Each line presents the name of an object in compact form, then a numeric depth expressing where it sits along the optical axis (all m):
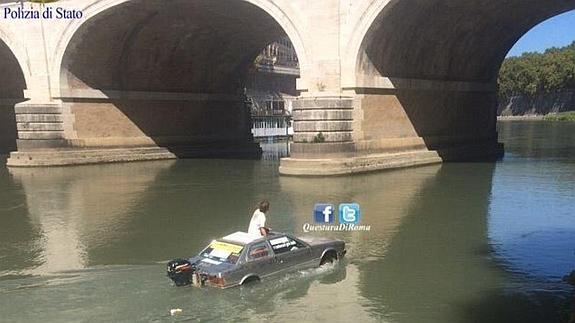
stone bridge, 23.78
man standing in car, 11.05
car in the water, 9.65
